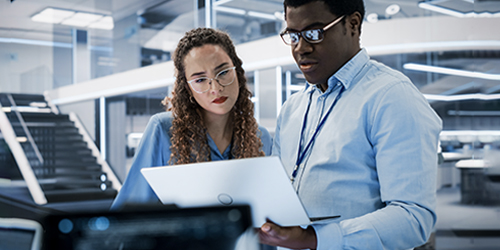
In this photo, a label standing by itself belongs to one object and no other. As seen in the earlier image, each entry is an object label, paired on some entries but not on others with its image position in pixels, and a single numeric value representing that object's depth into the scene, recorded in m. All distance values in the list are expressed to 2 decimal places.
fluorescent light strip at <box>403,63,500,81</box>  4.66
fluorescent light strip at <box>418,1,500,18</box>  4.67
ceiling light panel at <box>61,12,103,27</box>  9.77
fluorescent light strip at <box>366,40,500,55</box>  4.69
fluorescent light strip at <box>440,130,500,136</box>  4.64
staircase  8.34
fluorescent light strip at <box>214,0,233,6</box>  7.72
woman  2.05
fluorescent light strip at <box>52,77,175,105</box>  8.39
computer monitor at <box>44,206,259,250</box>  0.69
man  1.15
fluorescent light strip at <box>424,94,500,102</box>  4.61
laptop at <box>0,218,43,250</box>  0.71
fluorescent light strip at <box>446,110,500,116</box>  4.64
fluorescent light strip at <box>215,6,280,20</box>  7.09
